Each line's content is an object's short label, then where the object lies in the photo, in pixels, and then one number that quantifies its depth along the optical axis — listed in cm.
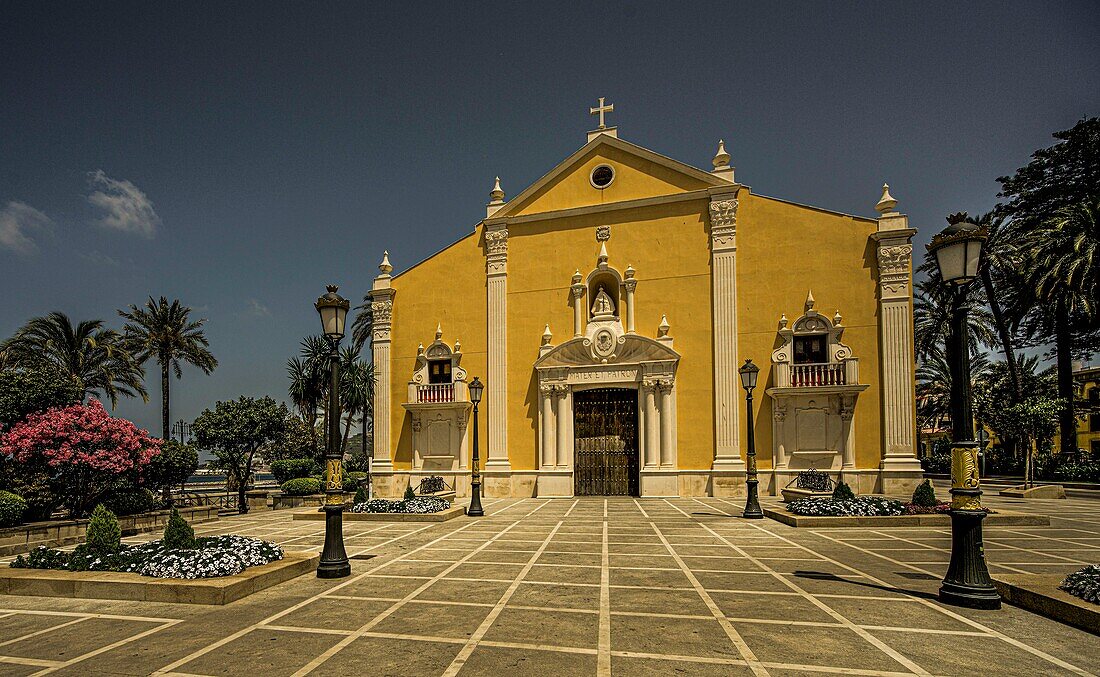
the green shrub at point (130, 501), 1666
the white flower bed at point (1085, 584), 641
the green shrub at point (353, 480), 2816
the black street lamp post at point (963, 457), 701
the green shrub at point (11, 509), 1359
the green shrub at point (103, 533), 882
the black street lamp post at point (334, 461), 899
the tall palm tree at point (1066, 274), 2653
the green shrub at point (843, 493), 1481
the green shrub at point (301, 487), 2484
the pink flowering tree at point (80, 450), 1558
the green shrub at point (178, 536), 882
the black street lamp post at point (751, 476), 1570
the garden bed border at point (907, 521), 1370
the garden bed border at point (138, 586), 753
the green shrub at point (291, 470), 3050
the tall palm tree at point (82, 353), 2642
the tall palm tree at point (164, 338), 3111
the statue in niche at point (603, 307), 2405
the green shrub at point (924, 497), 1465
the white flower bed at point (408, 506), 1605
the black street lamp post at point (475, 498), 1686
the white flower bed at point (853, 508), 1409
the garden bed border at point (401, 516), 1568
